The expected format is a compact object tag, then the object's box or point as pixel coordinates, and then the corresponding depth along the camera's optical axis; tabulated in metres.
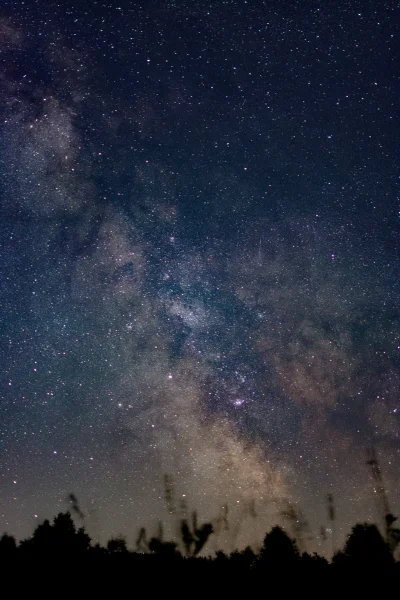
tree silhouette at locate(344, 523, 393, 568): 21.33
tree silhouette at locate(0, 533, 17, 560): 19.93
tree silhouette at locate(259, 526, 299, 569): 22.09
